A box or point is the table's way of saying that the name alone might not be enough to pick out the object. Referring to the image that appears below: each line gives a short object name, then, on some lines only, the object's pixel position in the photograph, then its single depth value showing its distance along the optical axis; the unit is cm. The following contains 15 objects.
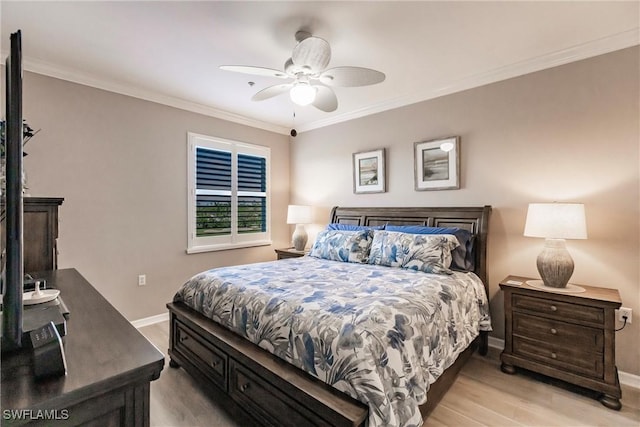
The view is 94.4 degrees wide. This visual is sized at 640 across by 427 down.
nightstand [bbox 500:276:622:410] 206
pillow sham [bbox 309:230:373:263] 312
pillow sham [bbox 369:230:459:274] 259
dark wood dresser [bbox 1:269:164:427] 69
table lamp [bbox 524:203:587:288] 221
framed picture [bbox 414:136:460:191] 320
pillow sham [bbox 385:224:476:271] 275
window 384
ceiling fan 196
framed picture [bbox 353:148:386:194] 382
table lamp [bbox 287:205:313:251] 421
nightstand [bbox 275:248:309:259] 407
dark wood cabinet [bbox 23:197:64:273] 193
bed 138
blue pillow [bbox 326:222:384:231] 350
